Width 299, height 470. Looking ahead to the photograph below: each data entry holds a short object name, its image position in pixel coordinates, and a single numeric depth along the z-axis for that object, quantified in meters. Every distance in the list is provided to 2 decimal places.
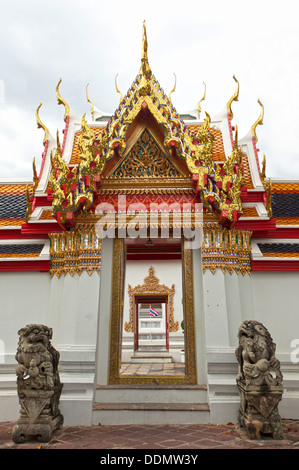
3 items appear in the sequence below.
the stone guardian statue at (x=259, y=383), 4.15
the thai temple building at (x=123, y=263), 4.99
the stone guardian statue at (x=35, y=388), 4.12
